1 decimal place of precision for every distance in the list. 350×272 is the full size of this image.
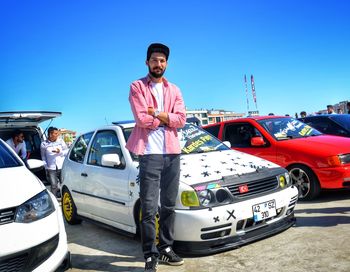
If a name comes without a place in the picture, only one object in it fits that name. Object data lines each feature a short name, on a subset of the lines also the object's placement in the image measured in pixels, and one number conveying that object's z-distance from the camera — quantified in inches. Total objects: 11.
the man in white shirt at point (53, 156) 301.7
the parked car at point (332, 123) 328.5
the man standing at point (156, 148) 129.9
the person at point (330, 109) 497.7
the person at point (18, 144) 324.2
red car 220.4
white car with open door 318.3
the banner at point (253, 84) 1881.9
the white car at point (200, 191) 140.2
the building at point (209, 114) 4394.7
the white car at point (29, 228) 108.0
